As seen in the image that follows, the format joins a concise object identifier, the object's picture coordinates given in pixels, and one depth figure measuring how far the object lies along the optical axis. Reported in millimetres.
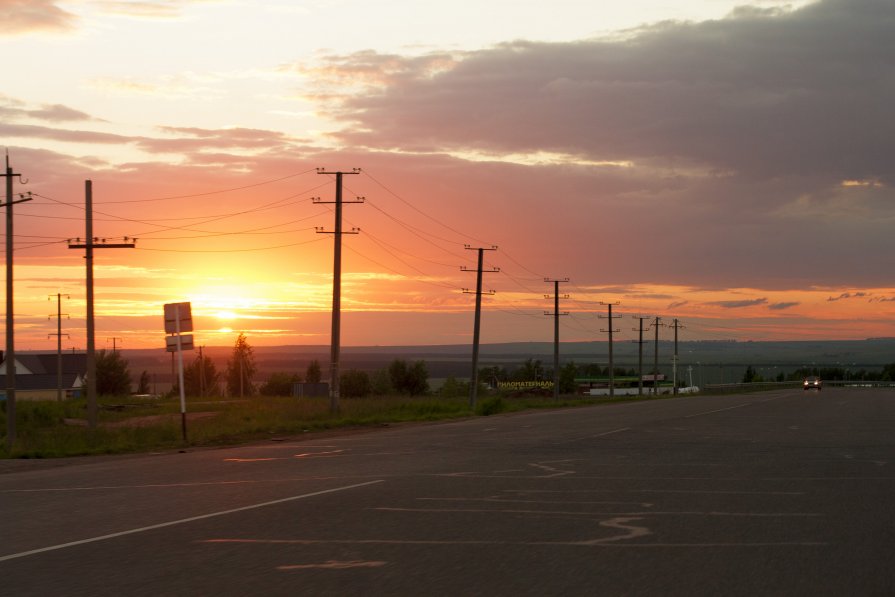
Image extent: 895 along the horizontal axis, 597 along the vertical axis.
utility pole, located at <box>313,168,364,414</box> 46991
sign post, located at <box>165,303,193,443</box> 27953
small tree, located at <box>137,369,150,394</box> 174625
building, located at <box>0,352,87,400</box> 115250
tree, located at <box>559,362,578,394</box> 182000
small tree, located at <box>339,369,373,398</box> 148000
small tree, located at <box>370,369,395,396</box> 145688
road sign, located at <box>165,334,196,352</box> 28031
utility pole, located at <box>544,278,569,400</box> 83000
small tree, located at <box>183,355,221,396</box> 171500
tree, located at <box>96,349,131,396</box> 128250
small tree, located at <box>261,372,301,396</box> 152050
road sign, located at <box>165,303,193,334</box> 27969
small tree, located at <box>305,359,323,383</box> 178875
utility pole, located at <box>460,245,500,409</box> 61531
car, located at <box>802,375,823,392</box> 120750
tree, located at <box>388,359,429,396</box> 151500
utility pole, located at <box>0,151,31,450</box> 35972
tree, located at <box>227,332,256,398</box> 176250
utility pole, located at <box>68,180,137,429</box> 40375
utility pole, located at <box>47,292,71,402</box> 87294
